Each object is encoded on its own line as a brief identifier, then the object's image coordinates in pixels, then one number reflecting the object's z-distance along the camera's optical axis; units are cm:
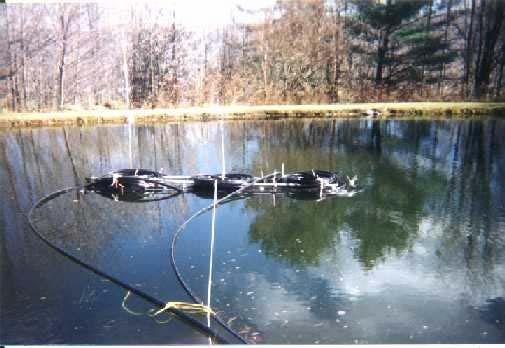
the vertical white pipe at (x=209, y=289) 368
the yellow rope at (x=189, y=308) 381
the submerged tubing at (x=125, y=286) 356
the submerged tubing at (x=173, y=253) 358
